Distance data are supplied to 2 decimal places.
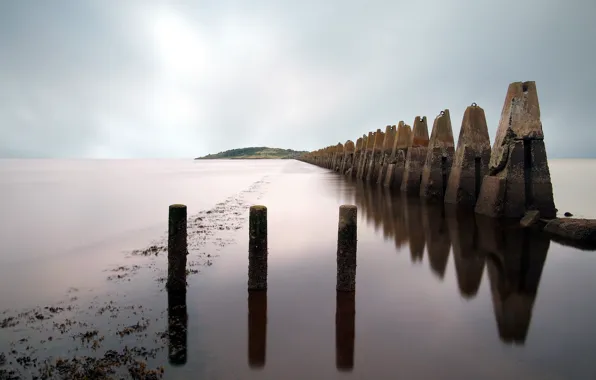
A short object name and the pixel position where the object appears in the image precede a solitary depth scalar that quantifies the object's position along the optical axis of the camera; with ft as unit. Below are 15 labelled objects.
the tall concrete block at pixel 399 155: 60.56
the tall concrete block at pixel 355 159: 105.60
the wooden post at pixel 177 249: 16.60
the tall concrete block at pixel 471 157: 38.75
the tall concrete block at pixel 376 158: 76.59
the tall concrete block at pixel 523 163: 31.91
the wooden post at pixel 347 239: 15.98
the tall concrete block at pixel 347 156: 117.97
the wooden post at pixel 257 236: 16.20
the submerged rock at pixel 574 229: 27.63
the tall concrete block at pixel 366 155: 84.77
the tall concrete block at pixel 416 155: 53.83
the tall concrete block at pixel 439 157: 46.01
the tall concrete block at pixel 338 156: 137.09
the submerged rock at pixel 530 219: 30.83
